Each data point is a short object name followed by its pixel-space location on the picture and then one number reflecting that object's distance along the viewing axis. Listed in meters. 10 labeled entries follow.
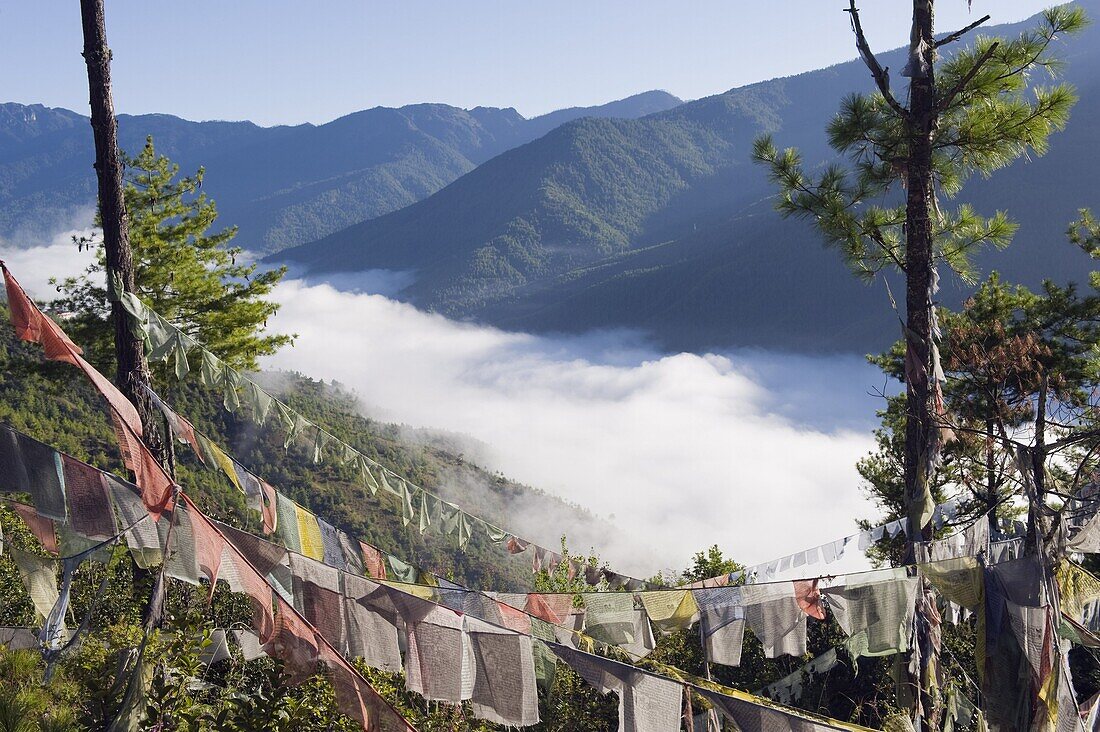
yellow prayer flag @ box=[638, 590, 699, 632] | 8.66
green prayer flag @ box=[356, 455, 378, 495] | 11.84
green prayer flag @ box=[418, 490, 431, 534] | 11.84
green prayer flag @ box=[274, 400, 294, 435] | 10.41
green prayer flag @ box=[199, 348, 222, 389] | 9.58
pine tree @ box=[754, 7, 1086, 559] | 7.91
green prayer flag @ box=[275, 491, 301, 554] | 9.02
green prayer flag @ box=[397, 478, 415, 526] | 11.59
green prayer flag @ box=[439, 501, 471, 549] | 12.20
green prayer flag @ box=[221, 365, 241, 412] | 9.73
